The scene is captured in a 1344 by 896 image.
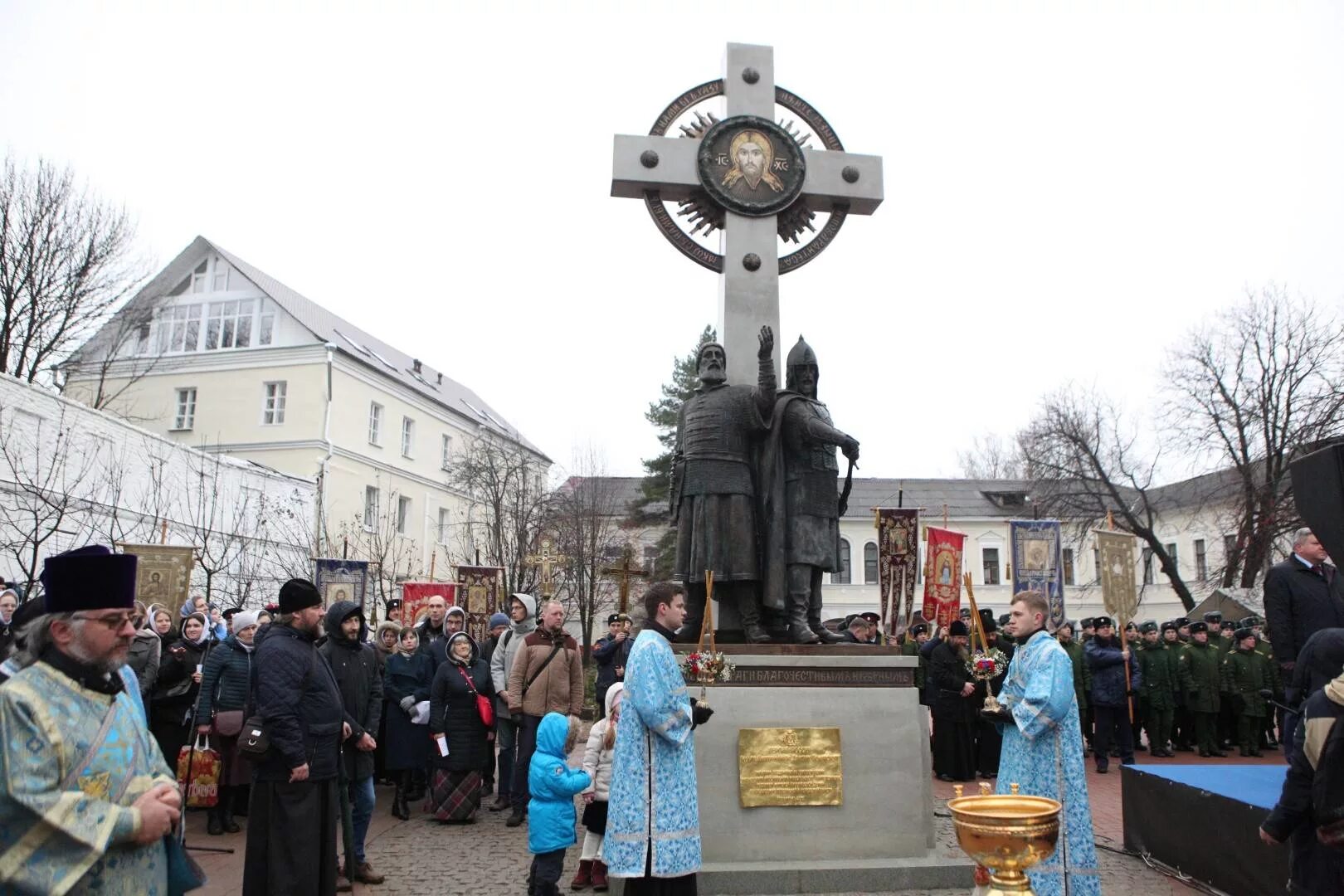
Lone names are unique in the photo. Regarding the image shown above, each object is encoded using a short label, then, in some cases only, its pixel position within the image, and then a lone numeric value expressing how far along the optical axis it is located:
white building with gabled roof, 32.72
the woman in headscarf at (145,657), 8.23
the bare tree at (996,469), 55.31
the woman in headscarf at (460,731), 8.85
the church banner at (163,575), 11.53
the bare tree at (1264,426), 26.47
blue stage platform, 6.01
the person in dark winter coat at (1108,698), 12.30
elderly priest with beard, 2.65
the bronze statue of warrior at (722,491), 7.23
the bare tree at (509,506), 24.91
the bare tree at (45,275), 22.70
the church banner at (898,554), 15.64
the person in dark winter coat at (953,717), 11.94
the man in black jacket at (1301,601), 6.55
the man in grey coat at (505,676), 9.38
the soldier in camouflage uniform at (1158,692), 14.23
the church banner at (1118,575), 15.01
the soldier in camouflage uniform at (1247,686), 14.53
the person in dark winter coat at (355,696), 6.78
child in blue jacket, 5.75
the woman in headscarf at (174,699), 8.62
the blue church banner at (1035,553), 15.79
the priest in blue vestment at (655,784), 4.70
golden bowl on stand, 3.09
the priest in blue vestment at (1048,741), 5.14
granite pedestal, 6.16
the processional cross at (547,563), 20.80
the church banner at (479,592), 18.88
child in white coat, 6.53
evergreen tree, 34.09
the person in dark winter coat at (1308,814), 3.46
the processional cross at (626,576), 13.59
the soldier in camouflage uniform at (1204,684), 14.27
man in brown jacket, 8.78
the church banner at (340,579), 16.06
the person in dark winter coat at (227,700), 8.26
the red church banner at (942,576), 14.67
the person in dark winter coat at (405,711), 9.54
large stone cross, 8.23
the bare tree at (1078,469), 32.69
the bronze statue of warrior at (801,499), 7.21
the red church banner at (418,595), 17.05
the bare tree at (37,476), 16.47
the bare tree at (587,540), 27.91
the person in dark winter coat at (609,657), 10.48
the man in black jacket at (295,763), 5.32
